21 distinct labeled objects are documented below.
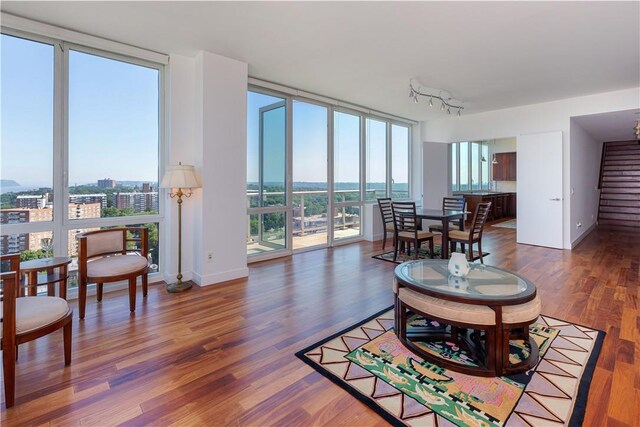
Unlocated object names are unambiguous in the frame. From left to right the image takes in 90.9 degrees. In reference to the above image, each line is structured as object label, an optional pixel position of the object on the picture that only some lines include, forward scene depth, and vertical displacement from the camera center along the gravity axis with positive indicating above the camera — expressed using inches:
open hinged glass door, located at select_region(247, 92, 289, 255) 190.4 +22.8
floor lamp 133.9 +11.6
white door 225.5 +15.1
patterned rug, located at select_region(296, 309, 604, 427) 64.4 -41.0
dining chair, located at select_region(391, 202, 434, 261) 196.0 -10.5
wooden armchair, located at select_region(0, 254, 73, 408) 66.2 -25.3
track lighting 201.5 +77.8
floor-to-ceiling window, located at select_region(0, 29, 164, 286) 117.9 +28.0
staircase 330.3 +27.5
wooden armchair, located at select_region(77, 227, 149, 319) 108.7 -18.7
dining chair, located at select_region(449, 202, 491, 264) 187.8 -14.6
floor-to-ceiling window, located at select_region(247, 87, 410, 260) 195.0 +29.8
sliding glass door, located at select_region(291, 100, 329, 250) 215.6 +23.6
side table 98.0 -20.9
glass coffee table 76.5 -25.9
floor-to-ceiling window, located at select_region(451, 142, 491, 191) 411.2 +59.2
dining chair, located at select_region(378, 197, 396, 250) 224.2 -1.6
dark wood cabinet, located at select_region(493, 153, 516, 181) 423.8 +58.1
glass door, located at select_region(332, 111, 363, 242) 243.3 +26.8
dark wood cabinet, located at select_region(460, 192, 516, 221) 379.2 +9.7
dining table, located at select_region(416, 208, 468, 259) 189.8 -5.0
